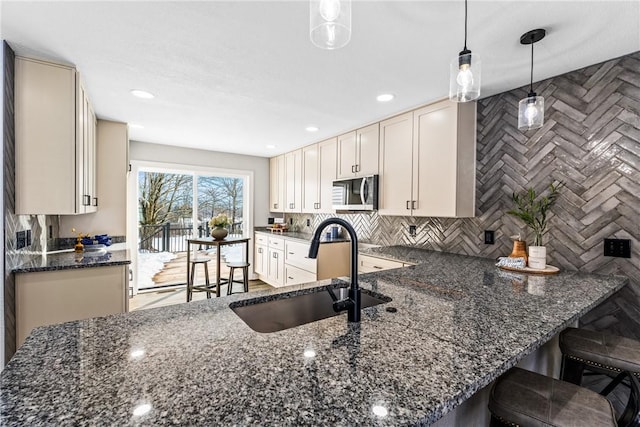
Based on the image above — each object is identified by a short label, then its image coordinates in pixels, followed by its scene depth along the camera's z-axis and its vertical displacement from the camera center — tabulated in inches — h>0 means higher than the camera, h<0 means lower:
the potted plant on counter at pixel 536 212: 79.6 +0.0
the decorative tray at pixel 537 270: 77.9 -15.6
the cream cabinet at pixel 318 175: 156.4 +19.8
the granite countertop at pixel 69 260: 79.7 -15.9
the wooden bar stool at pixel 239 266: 144.0 -30.6
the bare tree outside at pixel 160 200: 179.6 +5.6
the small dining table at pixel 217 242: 133.0 -15.0
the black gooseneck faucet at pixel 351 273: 42.2 -9.2
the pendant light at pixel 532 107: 64.9 +23.5
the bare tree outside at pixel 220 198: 195.2 +7.8
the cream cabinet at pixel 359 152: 129.9 +27.4
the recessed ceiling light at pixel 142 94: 97.7 +39.0
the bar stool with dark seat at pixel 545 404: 40.0 -27.4
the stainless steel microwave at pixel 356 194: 126.1 +7.7
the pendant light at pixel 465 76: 50.6 +24.0
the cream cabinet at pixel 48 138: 75.4 +18.9
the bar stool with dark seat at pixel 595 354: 53.6 -26.6
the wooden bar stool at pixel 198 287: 138.4 -36.8
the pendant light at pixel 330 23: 37.0 +24.4
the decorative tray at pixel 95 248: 111.9 -15.0
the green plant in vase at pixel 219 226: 138.9 -7.9
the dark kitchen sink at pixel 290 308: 53.1 -18.9
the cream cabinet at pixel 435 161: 100.7 +18.2
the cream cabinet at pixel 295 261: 146.1 -27.7
